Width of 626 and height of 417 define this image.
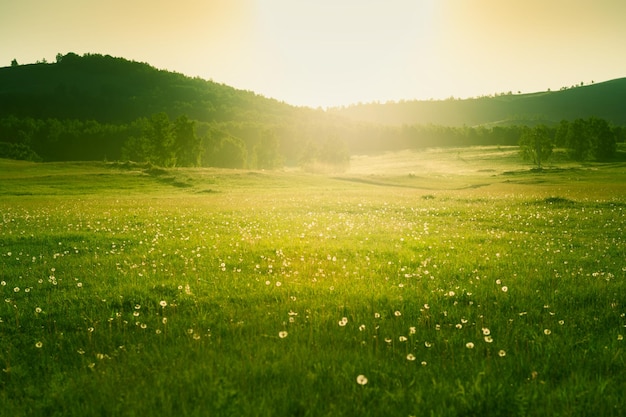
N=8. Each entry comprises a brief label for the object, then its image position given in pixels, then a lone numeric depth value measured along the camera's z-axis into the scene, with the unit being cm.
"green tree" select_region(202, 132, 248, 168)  12175
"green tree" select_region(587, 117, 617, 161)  11500
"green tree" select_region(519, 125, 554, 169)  10575
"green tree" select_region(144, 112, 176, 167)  9250
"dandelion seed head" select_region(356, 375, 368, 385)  394
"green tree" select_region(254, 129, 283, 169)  12512
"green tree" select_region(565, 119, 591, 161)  11775
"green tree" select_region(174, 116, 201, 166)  9675
